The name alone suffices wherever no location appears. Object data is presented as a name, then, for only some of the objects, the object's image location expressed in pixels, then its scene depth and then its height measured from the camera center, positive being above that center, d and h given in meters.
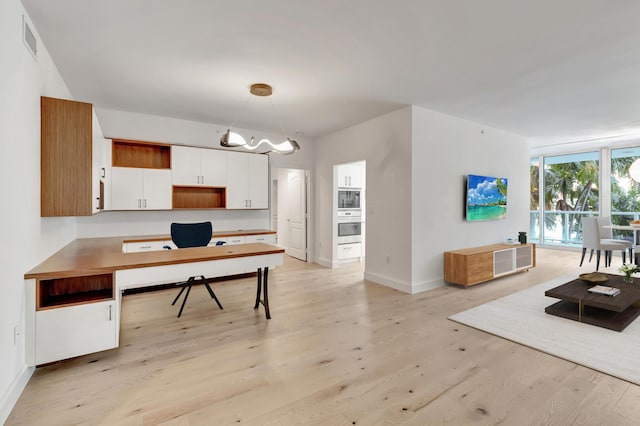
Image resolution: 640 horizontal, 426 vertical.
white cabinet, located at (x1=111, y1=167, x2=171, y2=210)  4.29 +0.34
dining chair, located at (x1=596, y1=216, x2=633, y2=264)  5.68 -0.41
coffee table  2.92 -0.90
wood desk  2.18 -0.63
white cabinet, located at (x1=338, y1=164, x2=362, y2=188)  6.12 +0.75
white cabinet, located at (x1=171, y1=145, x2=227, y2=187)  4.70 +0.74
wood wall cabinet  2.48 +0.46
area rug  2.35 -1.17
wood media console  4.41 -0.81
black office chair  3.66 -0.29
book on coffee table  3.06 -0.82
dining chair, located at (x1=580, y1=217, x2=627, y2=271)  5.52 -0.56
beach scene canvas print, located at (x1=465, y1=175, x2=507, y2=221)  5.00 +0.25
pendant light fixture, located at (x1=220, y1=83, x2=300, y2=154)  3.39 +0.83
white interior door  6.57 -0.05
